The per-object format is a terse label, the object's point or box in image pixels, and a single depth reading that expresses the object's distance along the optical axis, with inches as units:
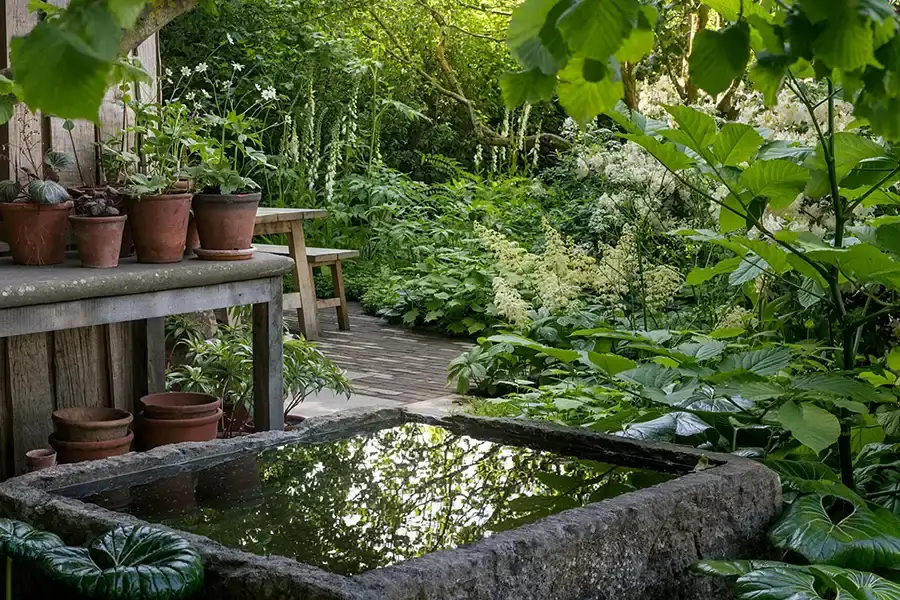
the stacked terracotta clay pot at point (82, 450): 156.3
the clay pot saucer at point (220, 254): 167.5
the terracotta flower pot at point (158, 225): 160.2
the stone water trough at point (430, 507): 89.2
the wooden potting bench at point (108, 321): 144.9
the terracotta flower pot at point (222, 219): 166.7
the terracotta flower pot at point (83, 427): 156.9
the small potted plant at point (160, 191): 160.6
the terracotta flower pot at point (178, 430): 167.9
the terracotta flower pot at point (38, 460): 154.3
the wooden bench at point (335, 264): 337.1
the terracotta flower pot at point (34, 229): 153.8
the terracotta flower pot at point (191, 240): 171.6
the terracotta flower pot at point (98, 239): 153.5
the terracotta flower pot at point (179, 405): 169.0
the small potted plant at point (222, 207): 167.0
